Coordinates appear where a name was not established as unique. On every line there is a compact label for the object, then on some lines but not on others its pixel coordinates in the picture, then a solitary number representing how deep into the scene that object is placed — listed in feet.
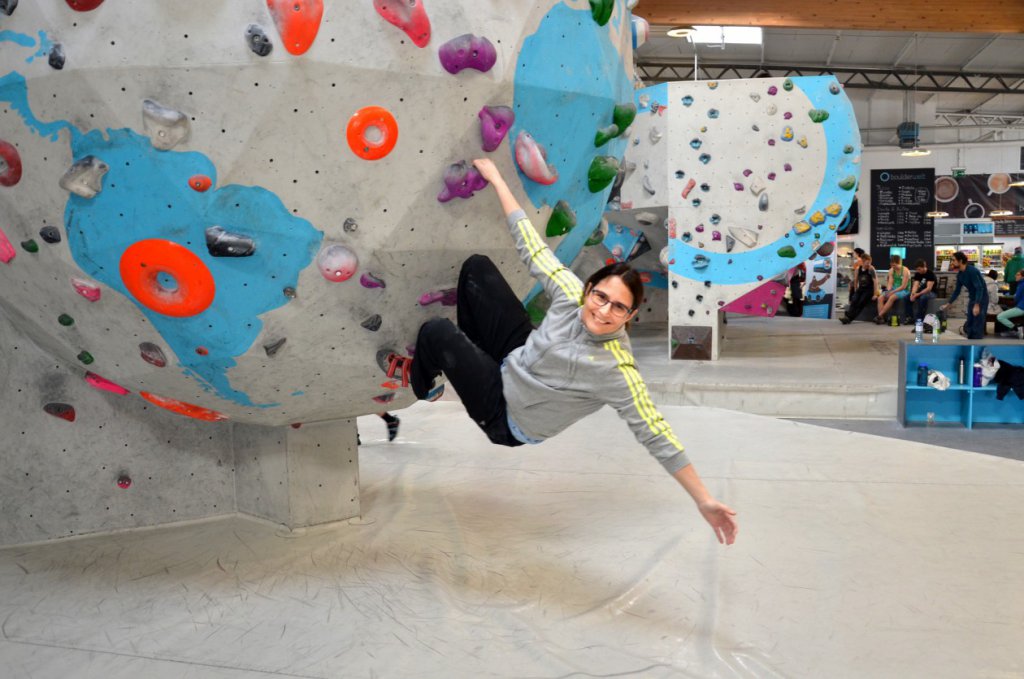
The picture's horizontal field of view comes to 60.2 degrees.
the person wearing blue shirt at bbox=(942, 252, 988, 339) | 33.65
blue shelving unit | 24.29
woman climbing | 9.14
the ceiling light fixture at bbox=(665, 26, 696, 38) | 32.89
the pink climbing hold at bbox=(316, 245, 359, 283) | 9.15
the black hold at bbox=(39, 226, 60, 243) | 9.16
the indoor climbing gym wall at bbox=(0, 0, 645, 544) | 8.26
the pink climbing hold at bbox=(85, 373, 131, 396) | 12.02
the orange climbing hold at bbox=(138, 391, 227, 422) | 11.74
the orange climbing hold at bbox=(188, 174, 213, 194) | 8.52
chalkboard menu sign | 67.97
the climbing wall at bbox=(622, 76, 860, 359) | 29.66
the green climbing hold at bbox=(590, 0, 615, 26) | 9.99
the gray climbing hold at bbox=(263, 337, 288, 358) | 9.82
